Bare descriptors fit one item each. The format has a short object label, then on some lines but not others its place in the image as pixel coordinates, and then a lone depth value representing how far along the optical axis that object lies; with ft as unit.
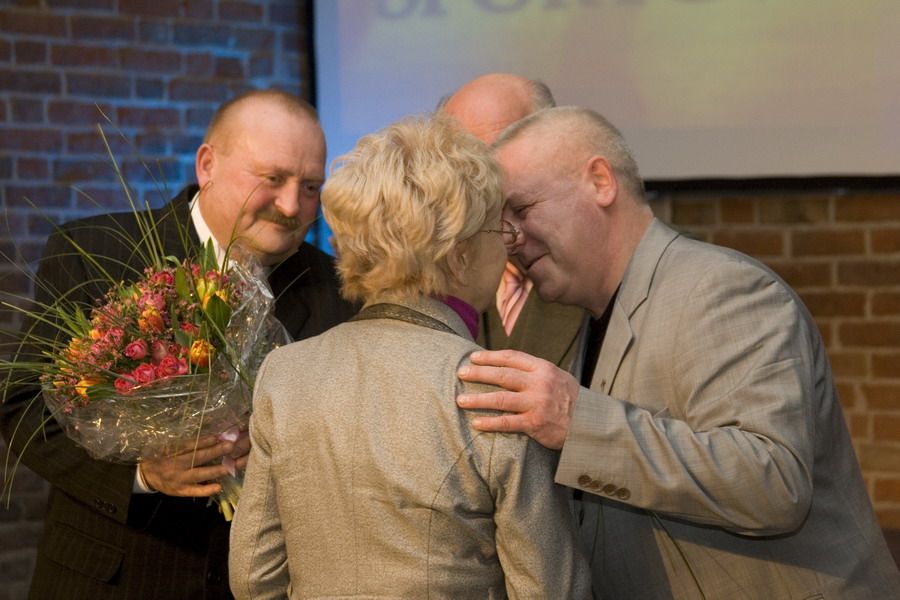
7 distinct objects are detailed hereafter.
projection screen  22.33
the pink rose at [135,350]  15.92
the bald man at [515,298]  18.68
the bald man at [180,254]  17.27
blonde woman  14.77
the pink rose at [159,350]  16.06
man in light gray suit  15.63
